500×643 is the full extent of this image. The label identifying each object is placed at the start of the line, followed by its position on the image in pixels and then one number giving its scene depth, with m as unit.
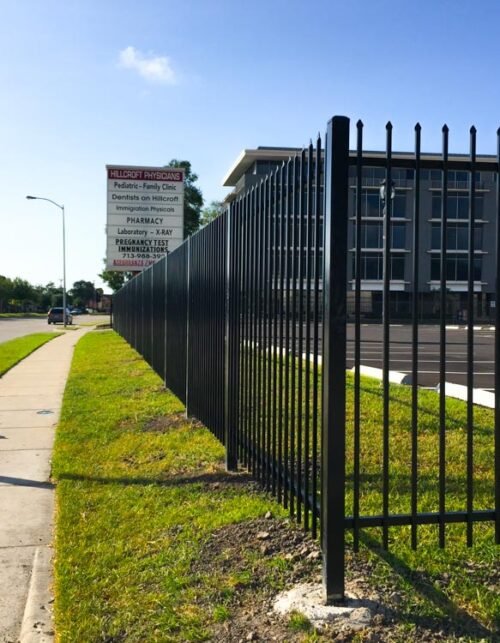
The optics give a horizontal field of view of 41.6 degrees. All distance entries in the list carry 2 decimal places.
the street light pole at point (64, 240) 44.74
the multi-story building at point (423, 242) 45.47
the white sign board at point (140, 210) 20.38
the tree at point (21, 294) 119.93
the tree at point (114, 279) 45.47
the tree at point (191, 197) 49.72
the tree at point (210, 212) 62.04
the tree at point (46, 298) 140.25
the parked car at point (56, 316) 55.56
